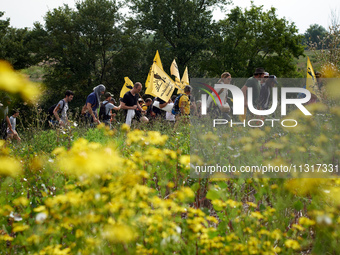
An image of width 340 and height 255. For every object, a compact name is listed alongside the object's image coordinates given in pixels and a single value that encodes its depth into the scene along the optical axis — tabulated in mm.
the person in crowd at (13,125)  13301
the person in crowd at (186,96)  12975
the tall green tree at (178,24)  54062
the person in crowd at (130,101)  13984
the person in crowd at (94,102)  13844
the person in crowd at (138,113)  15159
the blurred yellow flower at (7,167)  4492
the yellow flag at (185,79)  21434
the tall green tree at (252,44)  54875
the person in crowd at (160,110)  15828
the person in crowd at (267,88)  12575
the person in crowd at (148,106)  20391
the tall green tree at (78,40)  50375
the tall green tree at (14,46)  37875
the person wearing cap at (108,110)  14477
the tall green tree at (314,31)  161175
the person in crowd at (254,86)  11876
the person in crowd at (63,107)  13187
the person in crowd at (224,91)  12337
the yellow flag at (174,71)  20703
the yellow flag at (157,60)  18030
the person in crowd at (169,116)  15742
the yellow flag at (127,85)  23009
